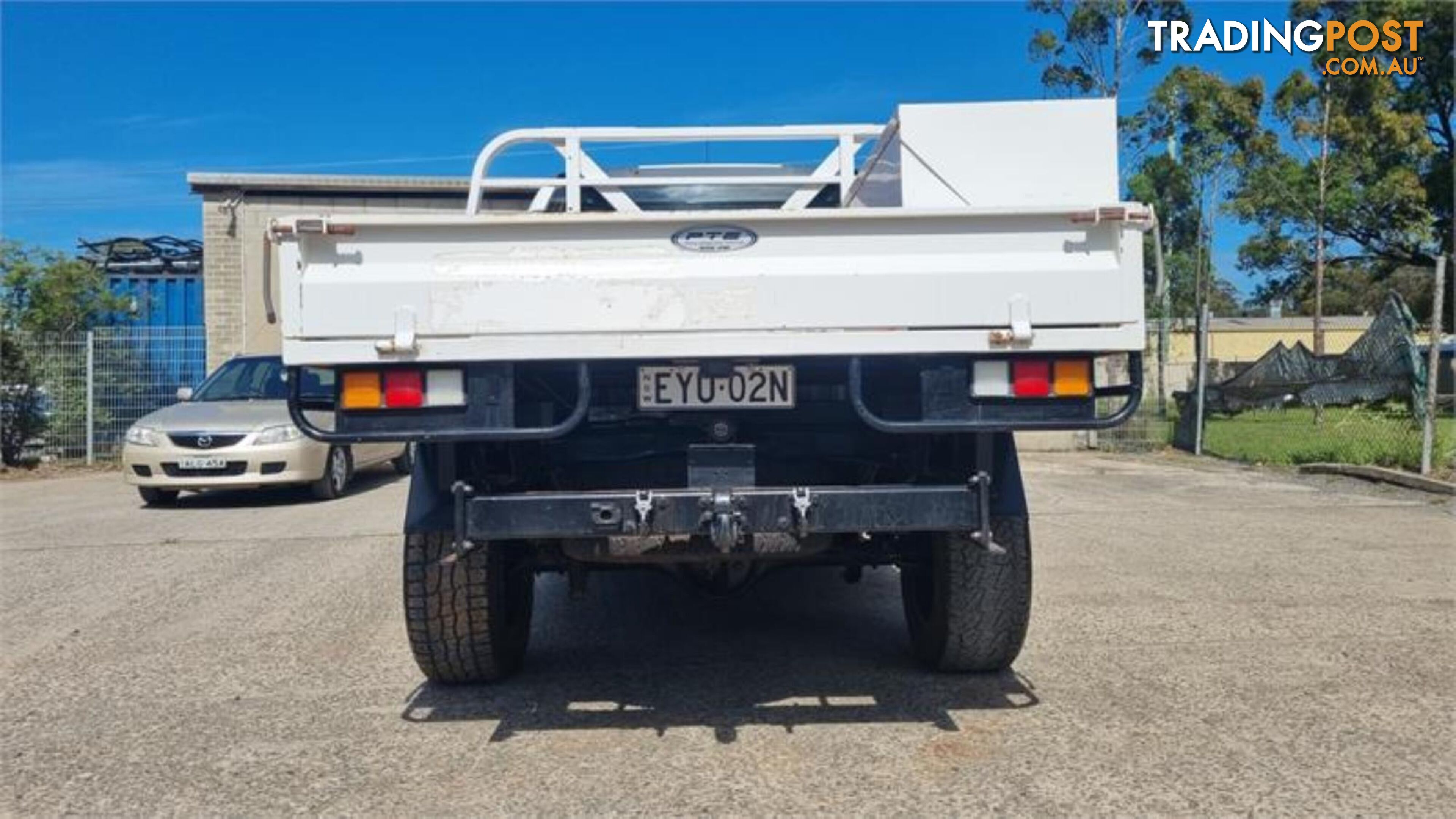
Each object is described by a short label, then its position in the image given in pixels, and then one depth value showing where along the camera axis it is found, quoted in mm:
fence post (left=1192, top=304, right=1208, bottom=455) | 15375
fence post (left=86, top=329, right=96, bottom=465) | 16172
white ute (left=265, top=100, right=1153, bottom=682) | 3678
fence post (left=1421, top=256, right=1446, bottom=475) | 10883
